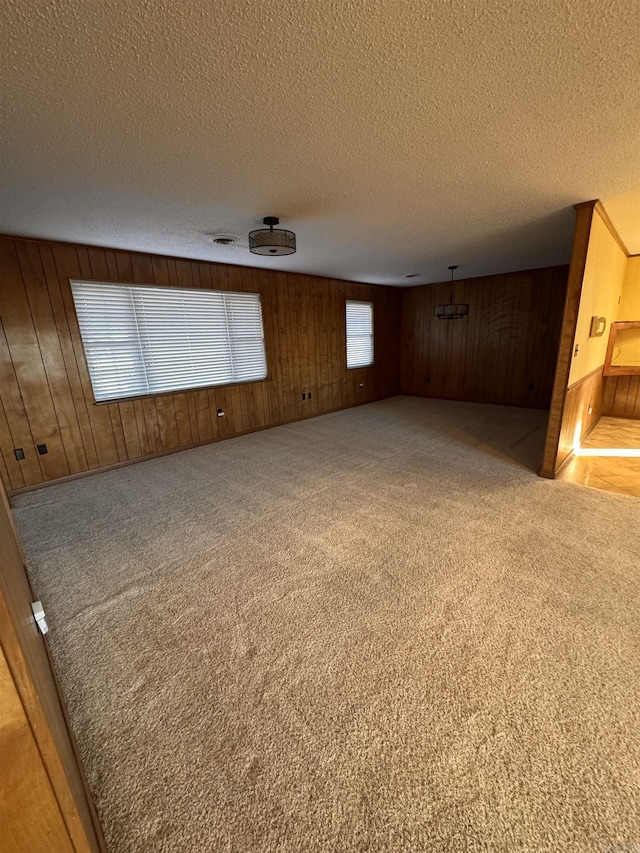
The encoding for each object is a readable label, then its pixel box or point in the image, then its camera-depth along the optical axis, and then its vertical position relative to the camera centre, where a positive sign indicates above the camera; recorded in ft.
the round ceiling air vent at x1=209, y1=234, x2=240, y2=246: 10.49 +3.20
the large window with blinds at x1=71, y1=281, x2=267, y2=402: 11.70 +0.34
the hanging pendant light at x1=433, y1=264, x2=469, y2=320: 16.83 +1.09
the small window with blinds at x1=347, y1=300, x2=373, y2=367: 20.77 +0.22
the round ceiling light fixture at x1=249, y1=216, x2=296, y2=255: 8.52 +2.46
